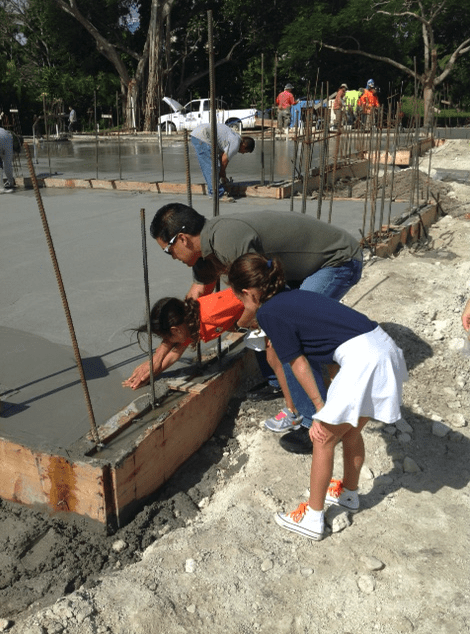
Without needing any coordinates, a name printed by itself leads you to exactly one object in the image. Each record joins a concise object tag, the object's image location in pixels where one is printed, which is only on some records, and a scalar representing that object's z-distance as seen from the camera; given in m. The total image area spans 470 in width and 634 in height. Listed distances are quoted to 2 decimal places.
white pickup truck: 21.95
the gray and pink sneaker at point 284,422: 3.52
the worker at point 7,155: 9.55
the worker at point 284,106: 18.62
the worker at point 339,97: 17.76
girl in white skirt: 2.53
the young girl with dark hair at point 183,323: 3.27
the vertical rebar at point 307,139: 5.34
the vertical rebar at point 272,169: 8.89
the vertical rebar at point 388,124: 6.88
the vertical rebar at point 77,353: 2.67
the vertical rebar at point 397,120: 7.29
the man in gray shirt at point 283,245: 3.06
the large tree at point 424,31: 23.66
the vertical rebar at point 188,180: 3.67
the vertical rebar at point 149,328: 3.02
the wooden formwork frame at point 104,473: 2.78
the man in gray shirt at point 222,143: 7.60
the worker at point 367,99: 15.79
